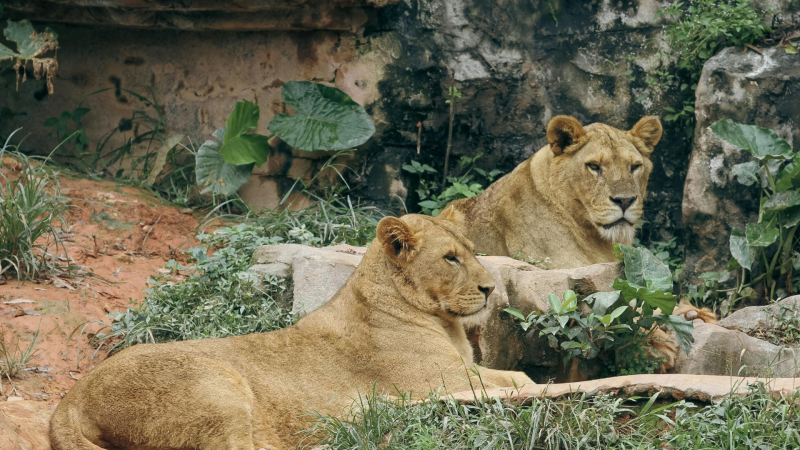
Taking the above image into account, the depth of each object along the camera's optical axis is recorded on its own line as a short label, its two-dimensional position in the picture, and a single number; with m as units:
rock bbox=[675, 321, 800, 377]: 14.16
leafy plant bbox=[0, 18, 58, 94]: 20.60
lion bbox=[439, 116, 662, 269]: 16.84
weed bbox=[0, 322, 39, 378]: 13.52
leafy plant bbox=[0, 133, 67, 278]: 16.12
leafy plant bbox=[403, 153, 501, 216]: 21.39
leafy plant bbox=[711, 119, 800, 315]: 17.73
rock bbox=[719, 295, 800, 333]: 16.50
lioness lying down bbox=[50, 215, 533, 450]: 10.31
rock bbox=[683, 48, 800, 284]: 18.87
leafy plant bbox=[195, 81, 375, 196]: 21.42
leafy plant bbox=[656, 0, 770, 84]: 19.39
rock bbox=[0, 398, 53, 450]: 10.07
